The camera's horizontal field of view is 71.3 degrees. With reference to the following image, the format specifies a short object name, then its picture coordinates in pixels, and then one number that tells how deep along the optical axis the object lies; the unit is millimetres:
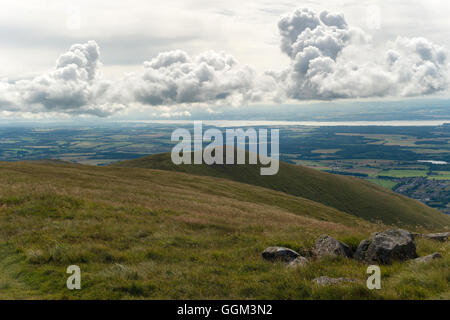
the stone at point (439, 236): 17491
